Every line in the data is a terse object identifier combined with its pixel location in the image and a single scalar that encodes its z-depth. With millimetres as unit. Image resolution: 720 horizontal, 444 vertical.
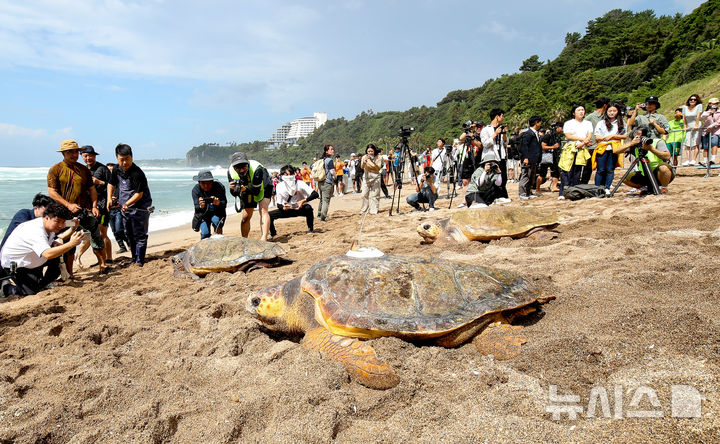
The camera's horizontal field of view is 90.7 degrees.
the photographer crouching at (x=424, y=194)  7746
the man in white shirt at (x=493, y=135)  6600
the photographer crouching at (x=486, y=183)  6078
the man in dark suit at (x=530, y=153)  7238
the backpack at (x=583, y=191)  6246
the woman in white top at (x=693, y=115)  7816
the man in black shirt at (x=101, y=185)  5438
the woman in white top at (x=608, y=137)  6152
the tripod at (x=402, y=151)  7859
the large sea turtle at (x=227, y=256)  4352
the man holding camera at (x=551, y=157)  7723
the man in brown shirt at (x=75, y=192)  4637
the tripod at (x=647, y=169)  5676
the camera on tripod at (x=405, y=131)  7464
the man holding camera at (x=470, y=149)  7699
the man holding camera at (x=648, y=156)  5633
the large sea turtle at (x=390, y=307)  2188
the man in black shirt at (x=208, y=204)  5457
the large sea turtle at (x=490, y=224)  4500
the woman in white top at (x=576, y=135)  6492
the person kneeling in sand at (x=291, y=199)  6570
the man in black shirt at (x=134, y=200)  5121
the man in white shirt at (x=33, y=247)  3869
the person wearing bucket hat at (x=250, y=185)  5664
